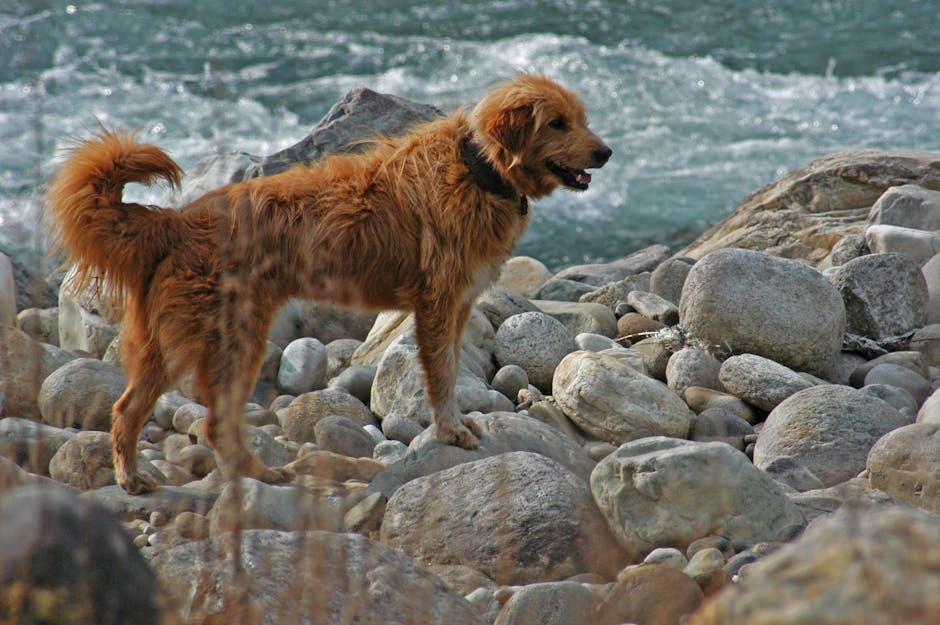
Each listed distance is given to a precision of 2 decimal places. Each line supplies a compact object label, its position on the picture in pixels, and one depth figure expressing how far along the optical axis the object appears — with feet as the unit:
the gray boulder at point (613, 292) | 54.08
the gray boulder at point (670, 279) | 54.34
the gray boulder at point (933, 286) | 49.65
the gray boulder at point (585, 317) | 50.16
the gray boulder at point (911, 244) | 51.83
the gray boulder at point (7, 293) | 50.75
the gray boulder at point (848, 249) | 53.58
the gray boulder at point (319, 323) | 50.83
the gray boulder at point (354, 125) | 55.01
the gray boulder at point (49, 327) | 53.78
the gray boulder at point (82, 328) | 50.62
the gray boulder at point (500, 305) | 49.83
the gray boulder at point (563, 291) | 57.88
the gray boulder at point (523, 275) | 62.03
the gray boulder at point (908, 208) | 55.47
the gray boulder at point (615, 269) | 62.90
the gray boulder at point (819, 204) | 60.59
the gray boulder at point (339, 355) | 49.16
